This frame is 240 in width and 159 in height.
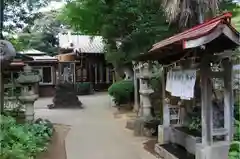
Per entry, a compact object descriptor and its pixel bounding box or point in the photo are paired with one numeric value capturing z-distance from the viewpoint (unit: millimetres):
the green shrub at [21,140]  5731
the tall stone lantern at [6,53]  5651
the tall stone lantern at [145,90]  11195
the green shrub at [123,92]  16859
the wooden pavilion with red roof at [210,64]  5227
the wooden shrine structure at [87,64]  29797
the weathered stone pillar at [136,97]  14853
